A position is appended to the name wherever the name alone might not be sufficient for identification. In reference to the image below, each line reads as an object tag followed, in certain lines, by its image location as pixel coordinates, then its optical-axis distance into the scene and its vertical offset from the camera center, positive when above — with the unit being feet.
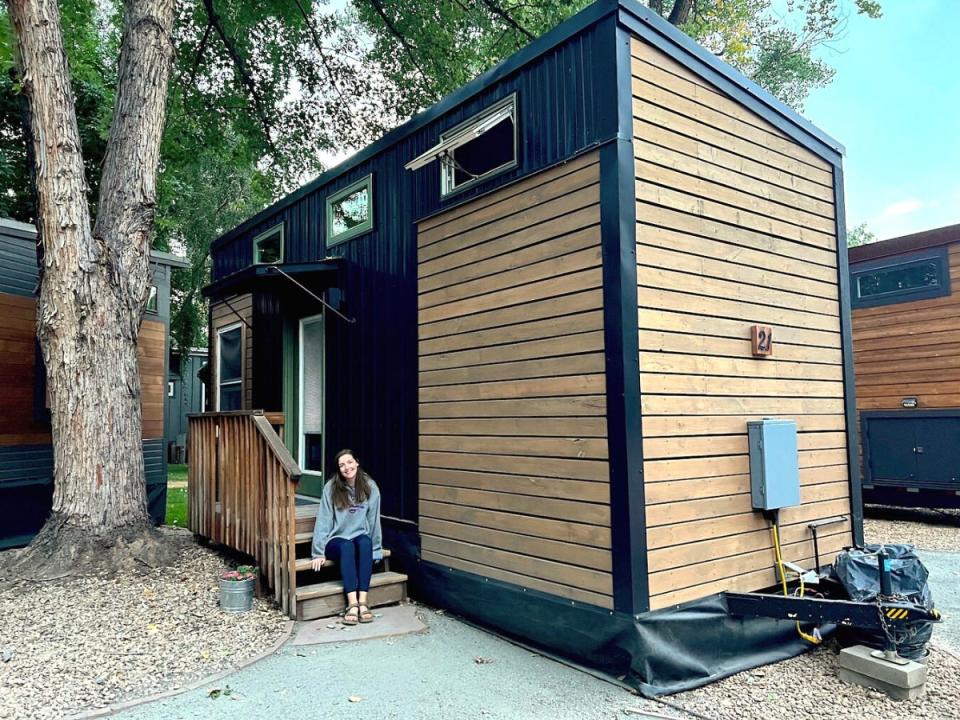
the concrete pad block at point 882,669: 12.02 -4.93
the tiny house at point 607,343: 12.84 +1.23
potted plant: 16.24 -4.41
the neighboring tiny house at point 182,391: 64.85 +1.53
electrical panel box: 14.34 -1.47
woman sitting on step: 16.34 -3.11
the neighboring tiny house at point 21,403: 24.31 +0.20
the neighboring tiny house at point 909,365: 27.99 +1.22
